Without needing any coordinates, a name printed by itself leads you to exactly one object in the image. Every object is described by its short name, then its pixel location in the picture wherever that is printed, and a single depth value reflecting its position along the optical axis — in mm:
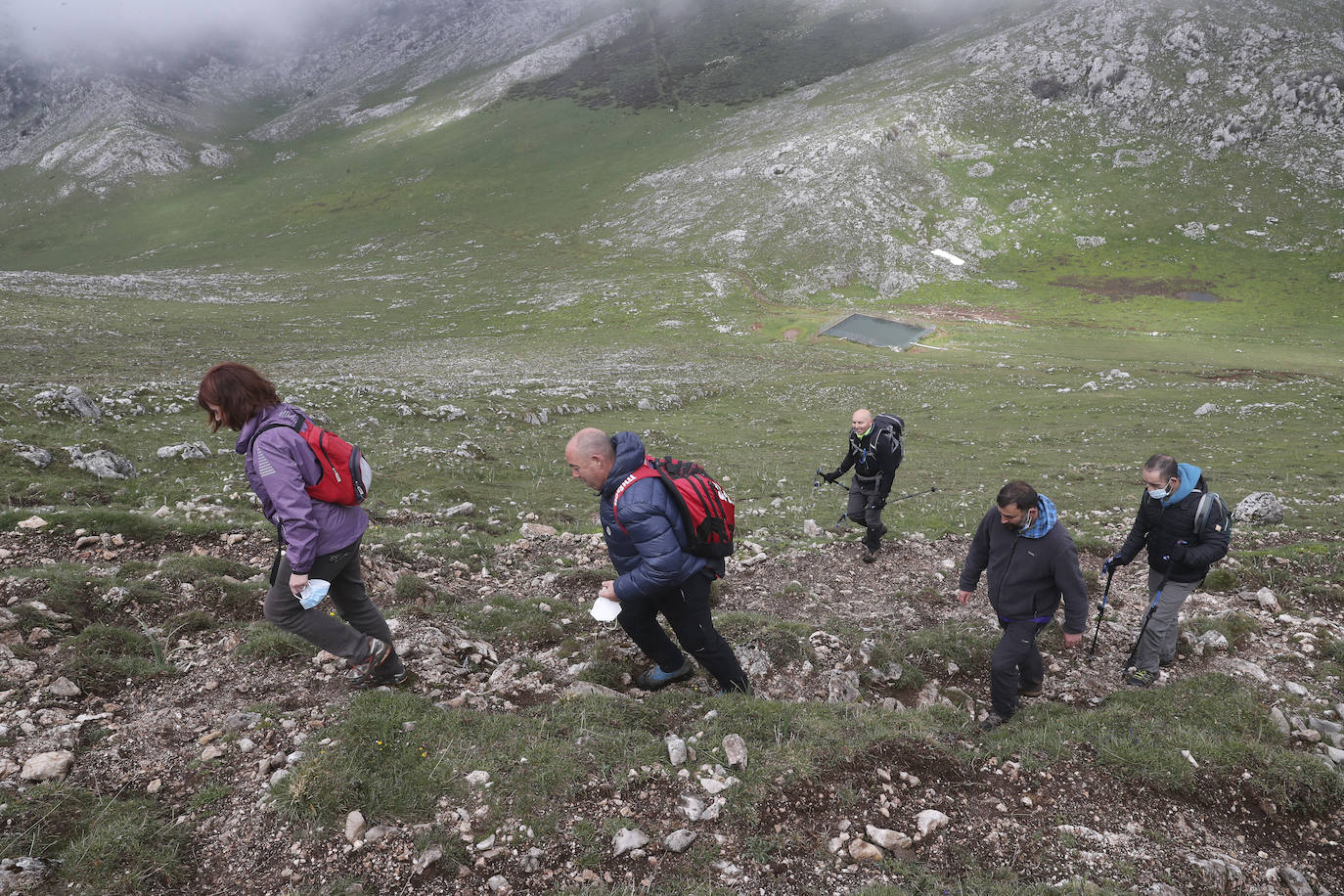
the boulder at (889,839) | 5512
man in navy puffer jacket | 6270
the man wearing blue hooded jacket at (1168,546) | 8461
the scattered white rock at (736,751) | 6289
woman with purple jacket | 6062
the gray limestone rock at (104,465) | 14732
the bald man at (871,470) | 13672
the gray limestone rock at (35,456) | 14055
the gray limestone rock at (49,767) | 5402
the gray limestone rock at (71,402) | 18886
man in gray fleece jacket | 7727
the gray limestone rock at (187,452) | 16625
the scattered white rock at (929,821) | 5688
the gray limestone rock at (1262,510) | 16750
